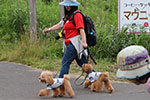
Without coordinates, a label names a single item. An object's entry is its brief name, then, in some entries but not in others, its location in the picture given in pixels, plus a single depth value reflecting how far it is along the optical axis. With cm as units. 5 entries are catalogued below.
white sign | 1867
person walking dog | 1223
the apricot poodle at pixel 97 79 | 1252
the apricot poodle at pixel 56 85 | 1132
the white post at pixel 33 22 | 1987
